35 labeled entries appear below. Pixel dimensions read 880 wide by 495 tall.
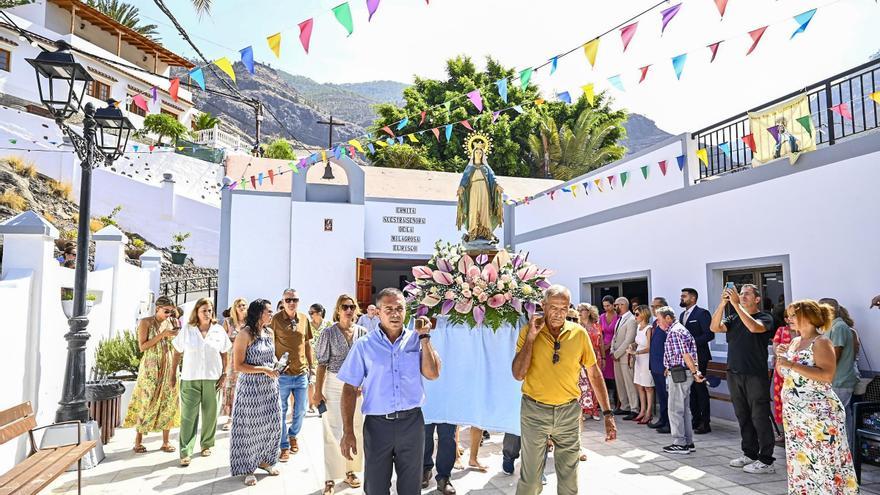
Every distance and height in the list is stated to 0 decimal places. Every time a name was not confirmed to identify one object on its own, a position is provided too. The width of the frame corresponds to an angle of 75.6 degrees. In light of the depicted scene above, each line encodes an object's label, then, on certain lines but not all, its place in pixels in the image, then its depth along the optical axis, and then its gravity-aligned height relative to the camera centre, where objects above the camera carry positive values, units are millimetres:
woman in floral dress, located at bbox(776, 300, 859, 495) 4230 -929
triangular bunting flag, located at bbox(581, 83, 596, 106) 7194 +2585
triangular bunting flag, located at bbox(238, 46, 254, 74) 5773 +2409
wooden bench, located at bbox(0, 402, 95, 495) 3801 -1296
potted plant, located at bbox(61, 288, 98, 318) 6933 -142
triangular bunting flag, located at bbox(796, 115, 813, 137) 7095 +2135
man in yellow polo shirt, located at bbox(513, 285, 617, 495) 3891 -686
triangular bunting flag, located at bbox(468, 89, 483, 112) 7973 +2753
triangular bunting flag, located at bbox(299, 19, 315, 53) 5539 +2551
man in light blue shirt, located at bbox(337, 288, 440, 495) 3545 -641
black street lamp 5383 +865
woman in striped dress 5312 -1066
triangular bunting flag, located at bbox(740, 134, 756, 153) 8203 +2198
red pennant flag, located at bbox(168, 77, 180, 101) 6332 +2287
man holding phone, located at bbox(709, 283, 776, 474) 5531 -820
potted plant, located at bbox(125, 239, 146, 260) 19969 +1474
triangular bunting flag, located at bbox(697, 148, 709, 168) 8672 +2106
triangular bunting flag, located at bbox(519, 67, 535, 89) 6792 +2609
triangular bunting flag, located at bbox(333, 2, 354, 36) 5172 +2541
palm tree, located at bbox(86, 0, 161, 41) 37094 +18391
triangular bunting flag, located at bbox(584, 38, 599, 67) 5812 +2490
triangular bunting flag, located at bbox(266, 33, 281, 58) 5660 +2481
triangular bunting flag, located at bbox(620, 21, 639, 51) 5595 +2576
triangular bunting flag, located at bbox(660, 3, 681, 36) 5198 +2574
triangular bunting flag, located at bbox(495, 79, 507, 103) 7210 +2631
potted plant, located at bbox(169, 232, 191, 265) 20906 +1673
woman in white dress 8094 -1111
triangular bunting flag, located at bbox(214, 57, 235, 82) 5767 +2332
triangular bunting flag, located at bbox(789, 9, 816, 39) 5066 +2457
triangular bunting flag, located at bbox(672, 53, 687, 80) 6160 +2500
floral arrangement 4641 +15
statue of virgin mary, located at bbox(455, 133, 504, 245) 6305 +1064
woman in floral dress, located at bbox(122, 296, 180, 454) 6492 -1096
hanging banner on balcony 7367 +2191
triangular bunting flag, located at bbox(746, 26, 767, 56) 5406 +2464
